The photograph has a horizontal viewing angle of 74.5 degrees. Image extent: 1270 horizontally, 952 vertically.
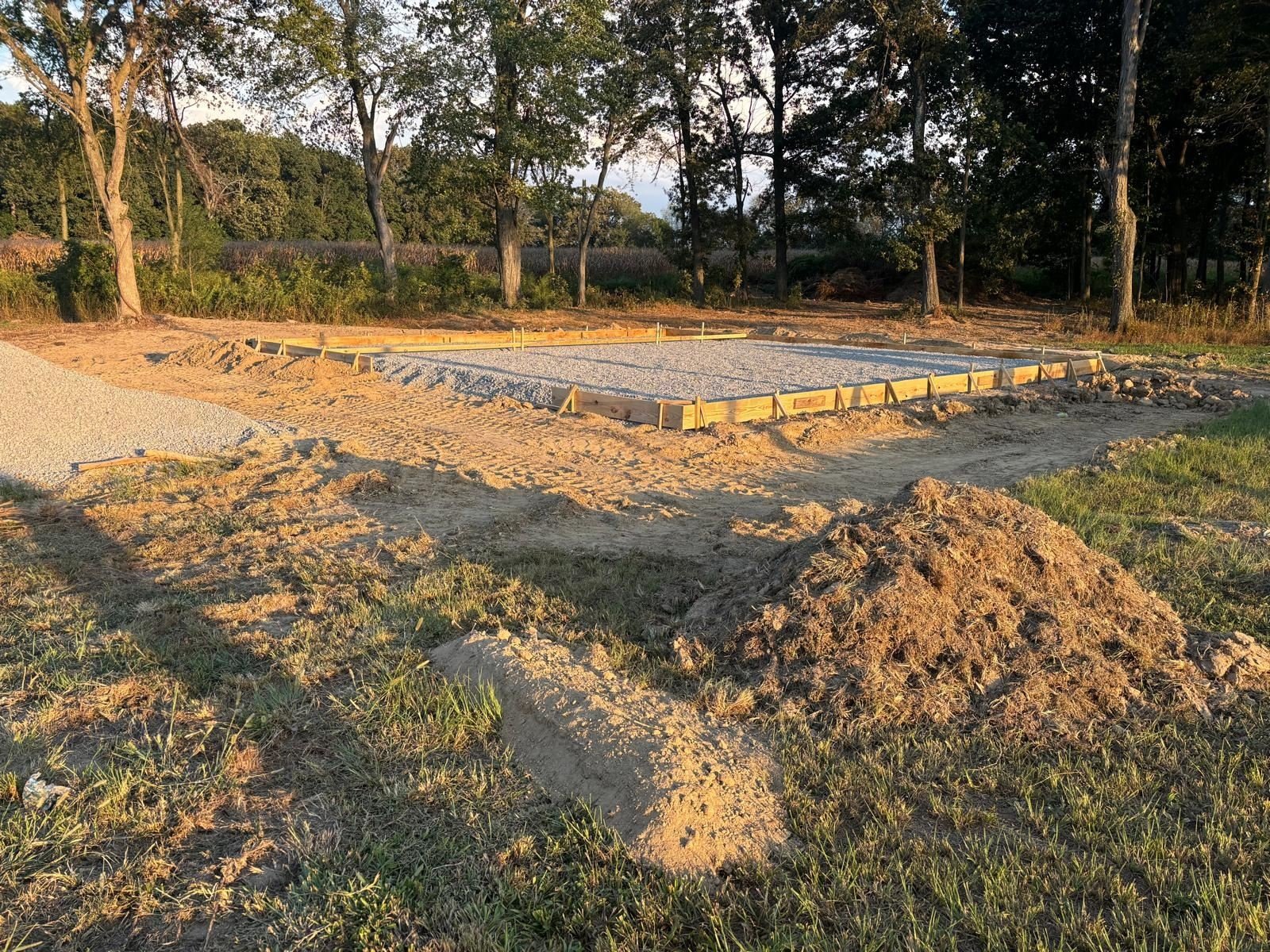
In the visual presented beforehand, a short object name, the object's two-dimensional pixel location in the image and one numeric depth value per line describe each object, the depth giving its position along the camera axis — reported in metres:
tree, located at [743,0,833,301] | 25.14
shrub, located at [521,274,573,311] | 23.77
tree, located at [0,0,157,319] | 16.50
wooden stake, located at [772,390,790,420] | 8.86
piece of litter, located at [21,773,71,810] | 2.49
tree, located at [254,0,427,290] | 18.48
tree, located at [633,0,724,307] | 23.64
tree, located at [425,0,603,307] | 19.16
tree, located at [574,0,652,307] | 21.33
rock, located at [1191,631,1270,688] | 3.17
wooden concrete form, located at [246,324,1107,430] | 8.48
